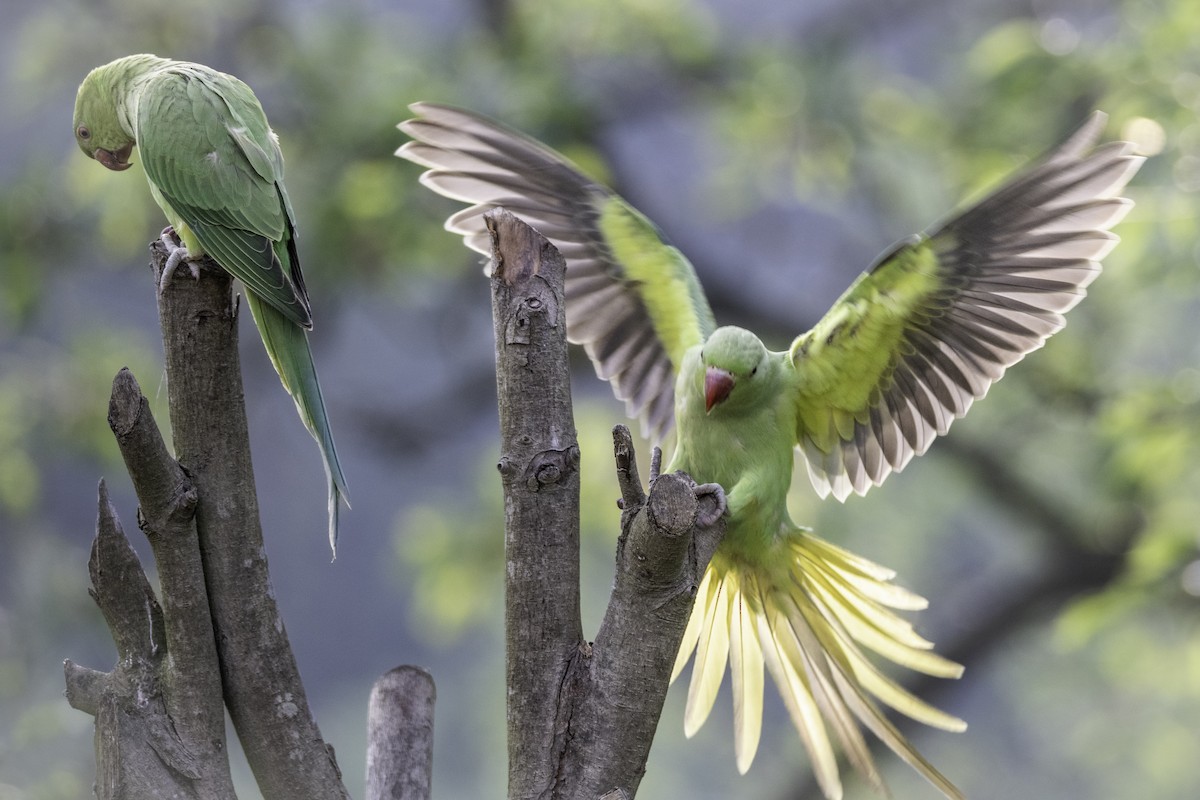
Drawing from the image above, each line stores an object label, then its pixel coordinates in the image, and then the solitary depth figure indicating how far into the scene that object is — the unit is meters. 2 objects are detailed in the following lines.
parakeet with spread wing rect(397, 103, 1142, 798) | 10.00
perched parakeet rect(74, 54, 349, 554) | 9.89
